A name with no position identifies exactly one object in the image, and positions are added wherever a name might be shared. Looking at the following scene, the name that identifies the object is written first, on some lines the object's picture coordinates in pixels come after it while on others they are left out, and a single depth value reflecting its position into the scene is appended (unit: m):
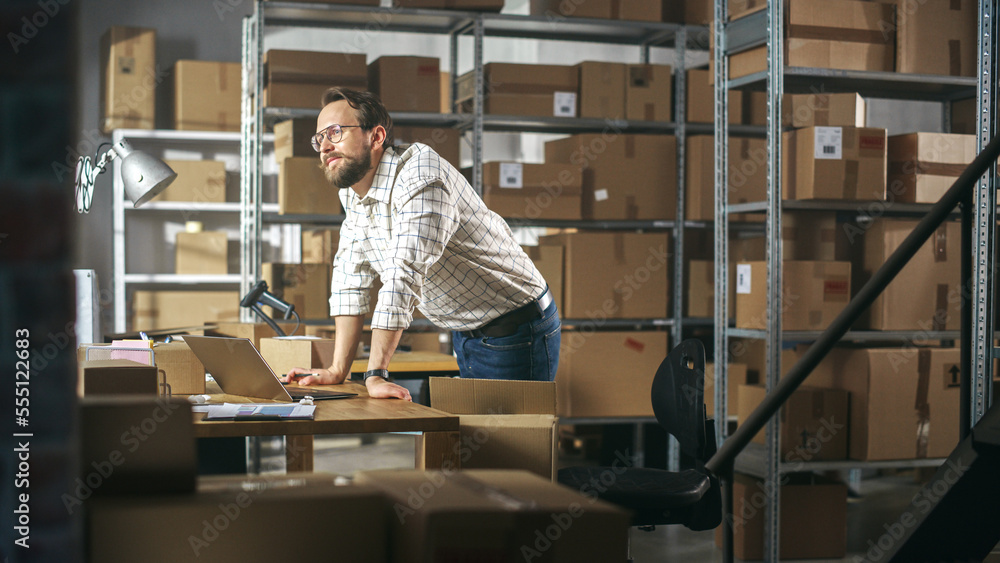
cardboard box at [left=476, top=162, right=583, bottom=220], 4.18
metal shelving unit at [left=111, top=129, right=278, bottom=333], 5.40
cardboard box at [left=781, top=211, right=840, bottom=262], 3.30
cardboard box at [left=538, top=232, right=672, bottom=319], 4.23
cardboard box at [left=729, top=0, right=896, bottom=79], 3.21
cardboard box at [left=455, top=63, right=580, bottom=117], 4.25
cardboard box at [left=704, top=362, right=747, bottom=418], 4.38
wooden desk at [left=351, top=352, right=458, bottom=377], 3.12
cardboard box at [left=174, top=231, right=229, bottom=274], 5.49
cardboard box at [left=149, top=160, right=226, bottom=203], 5.47
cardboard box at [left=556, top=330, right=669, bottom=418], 4.21
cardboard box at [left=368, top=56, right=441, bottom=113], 4.18
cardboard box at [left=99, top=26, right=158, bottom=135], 5.36
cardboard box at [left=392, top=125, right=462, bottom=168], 4.23
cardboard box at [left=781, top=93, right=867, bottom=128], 3.28
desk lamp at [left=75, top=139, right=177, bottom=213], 2.52
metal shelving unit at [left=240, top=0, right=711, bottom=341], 4.09
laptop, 1.89
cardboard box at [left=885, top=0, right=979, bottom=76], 3.38
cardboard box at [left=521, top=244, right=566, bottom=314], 4.20
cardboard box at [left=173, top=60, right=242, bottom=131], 5.41
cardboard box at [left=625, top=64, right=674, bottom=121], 4.37
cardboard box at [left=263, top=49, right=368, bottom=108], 4.06
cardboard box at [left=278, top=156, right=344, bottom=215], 4.08
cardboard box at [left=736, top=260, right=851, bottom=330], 3.25
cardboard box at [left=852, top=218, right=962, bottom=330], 3.34
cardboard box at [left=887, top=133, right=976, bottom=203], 3.34
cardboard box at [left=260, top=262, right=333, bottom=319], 4.06
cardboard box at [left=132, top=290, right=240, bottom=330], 5.33
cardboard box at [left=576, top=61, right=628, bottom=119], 4.33
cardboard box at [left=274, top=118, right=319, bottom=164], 4.16
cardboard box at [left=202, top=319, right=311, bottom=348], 3.15
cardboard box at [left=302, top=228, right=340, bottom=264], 4.17
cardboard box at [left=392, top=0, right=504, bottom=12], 4.12
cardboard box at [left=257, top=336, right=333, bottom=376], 2.53
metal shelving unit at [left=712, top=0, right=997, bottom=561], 2.91
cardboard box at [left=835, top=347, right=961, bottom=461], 3.26
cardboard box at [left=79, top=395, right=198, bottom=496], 0.98
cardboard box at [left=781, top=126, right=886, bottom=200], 3.17
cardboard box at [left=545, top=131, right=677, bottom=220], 4.30
